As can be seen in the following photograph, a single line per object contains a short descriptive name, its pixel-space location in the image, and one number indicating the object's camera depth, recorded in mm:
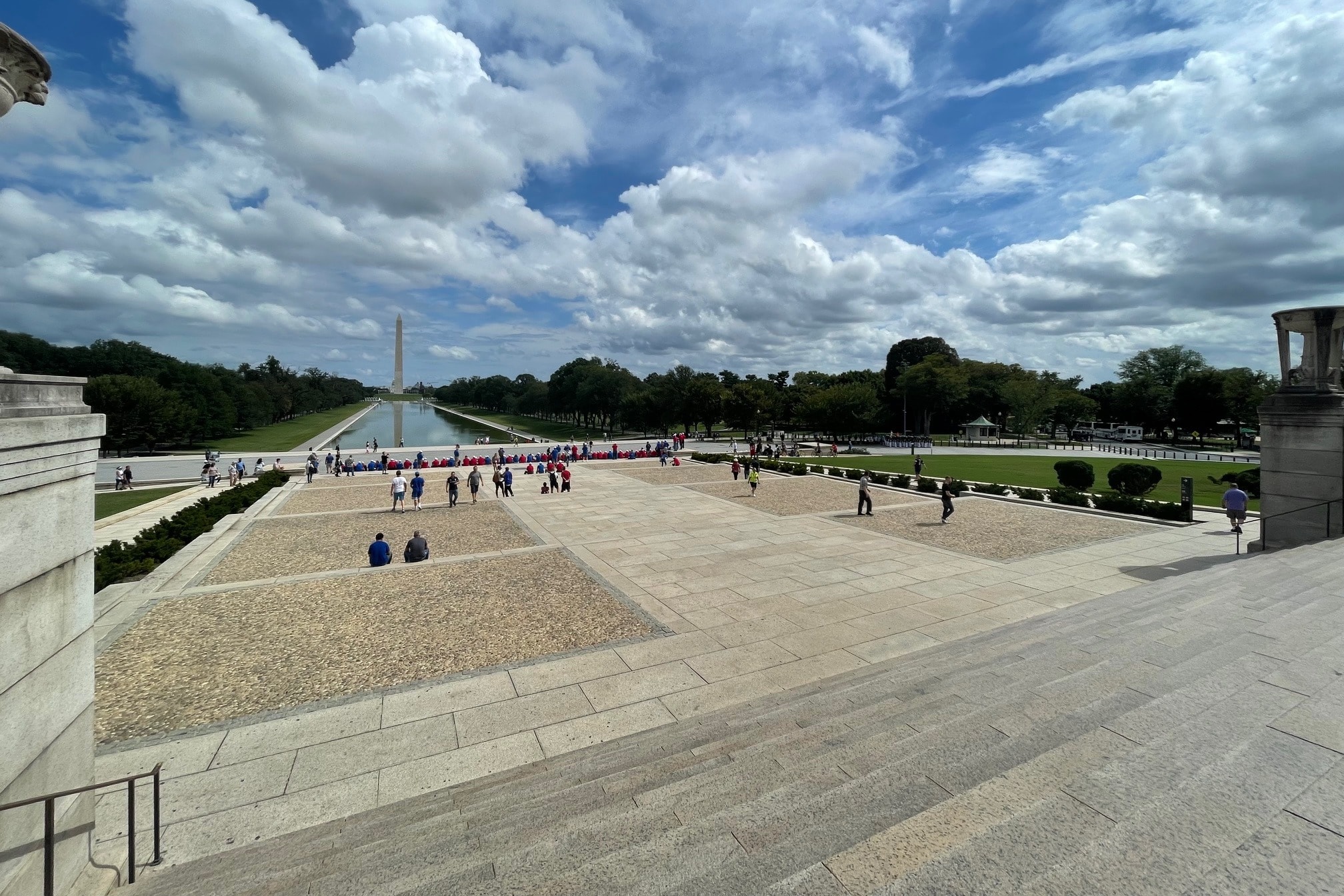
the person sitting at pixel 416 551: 13492
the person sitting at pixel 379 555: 13094
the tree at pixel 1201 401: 67375
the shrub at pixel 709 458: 40156
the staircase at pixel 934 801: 3295
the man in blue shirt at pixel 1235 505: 14445
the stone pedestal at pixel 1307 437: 12234
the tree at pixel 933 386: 73125
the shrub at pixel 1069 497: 20297
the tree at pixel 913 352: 93000
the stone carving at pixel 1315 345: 12000
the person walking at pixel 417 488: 20844
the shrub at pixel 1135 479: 22203
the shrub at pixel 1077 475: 24250
